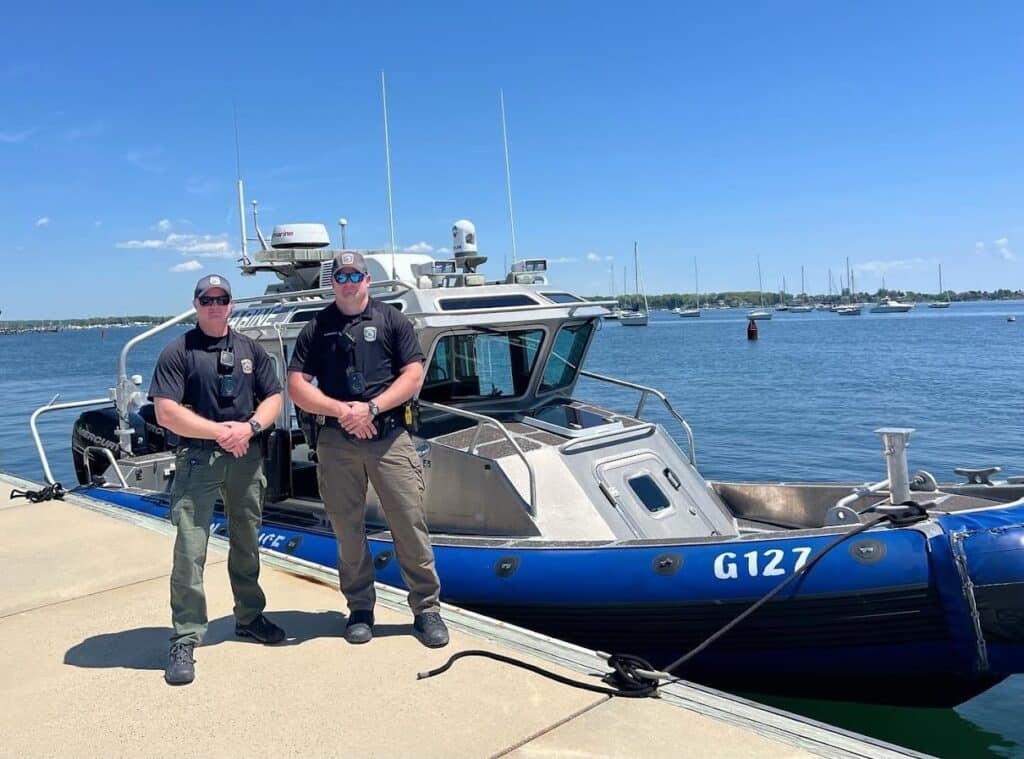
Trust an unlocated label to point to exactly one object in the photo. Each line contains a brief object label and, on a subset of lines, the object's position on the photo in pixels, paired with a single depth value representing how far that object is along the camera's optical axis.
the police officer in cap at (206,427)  3.45
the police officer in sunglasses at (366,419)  3.73
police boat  4.24
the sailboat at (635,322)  92.01
